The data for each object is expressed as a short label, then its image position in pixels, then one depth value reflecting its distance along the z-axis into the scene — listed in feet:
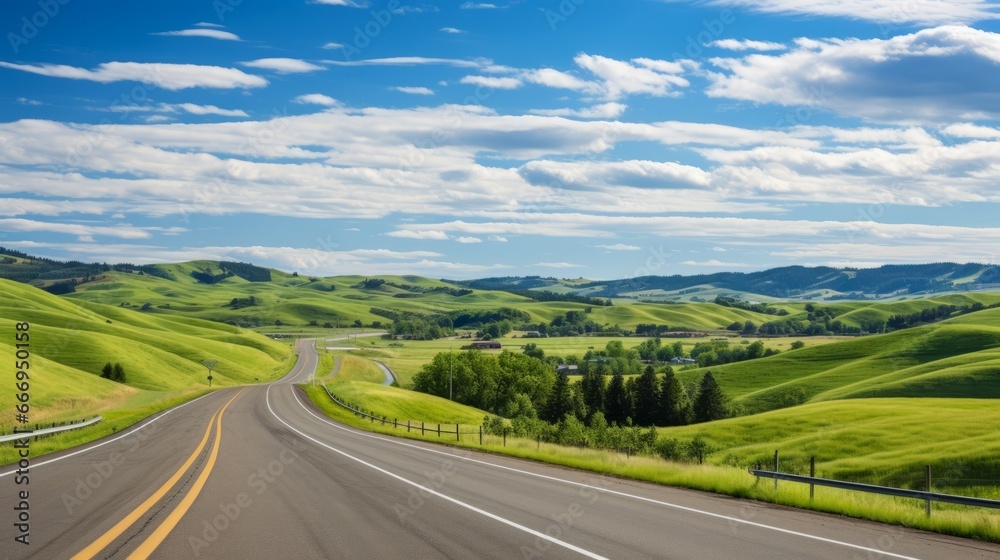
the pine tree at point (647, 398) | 377.50
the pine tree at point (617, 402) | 384.27
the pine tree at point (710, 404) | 360.69
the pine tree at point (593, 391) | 393.50
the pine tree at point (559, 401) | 390.83
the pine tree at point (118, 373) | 330.13
